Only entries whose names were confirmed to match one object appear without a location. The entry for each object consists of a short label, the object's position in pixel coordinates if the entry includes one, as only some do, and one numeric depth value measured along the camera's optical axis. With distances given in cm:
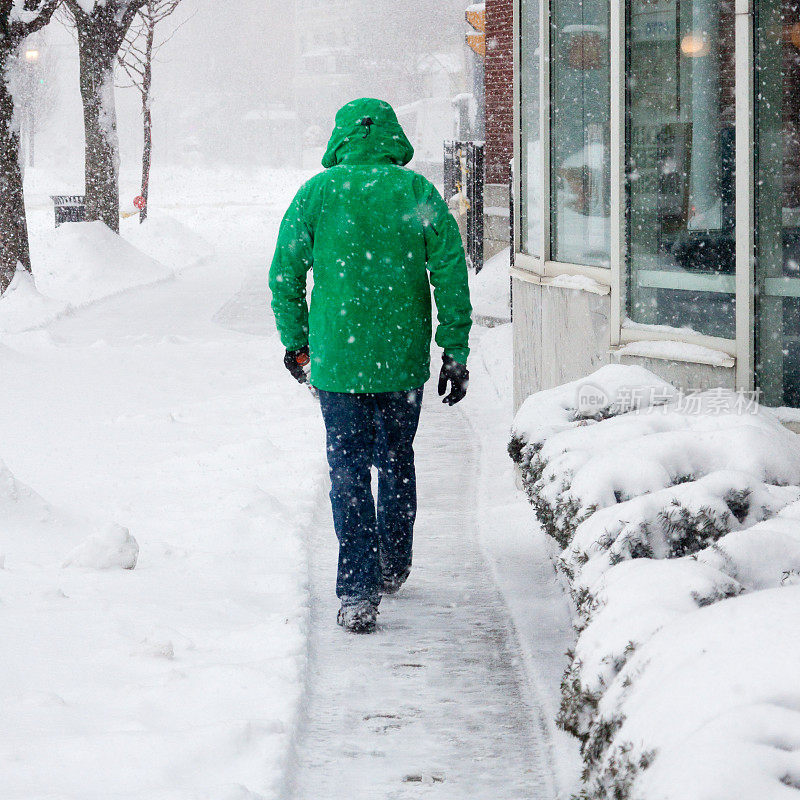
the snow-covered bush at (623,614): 541
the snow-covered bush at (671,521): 672
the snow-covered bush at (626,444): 768
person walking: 858
